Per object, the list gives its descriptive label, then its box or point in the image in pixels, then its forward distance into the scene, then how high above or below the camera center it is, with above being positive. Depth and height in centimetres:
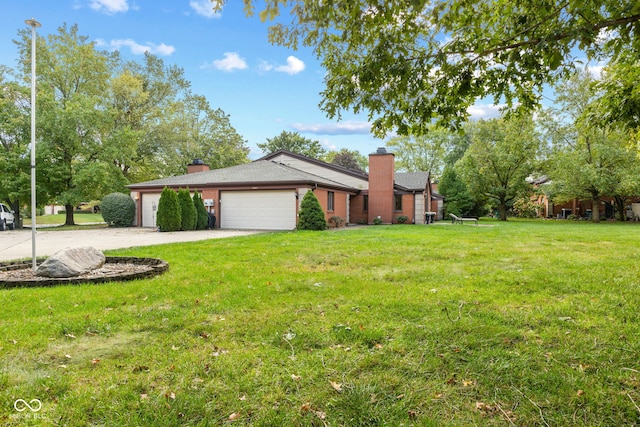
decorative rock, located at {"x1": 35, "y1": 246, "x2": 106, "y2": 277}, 590 -80
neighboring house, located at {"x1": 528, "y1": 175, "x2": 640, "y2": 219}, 3091 +29
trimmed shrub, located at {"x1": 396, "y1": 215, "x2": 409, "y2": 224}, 2328 -43
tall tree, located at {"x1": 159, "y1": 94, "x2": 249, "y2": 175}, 3039 +690
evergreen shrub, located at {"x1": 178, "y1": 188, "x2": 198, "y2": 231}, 1747 +13
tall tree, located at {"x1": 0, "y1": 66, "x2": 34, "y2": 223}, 1998 +393
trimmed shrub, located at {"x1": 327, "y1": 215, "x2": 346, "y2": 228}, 1938 -46
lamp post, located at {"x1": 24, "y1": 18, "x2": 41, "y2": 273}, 580 +166
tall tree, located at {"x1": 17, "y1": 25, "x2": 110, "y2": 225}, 2102 +608
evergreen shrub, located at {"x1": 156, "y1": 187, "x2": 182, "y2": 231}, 1697 +9
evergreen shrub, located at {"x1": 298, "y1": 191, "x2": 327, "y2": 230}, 1656 -10
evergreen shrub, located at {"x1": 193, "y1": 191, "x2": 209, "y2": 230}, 1847 +8
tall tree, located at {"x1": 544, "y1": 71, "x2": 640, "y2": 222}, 2455 +351
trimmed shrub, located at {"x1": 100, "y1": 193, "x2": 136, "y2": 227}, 2109 +25
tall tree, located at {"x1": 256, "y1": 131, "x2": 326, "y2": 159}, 4612 +863
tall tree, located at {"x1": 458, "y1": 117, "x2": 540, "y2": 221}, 2883 +405
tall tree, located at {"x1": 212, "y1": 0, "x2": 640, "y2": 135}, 343 +172
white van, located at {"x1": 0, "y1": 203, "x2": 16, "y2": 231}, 1861 -14
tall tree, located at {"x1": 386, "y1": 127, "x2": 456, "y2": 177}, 4878 +790
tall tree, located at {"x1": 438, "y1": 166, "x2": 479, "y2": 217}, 3059 +132
